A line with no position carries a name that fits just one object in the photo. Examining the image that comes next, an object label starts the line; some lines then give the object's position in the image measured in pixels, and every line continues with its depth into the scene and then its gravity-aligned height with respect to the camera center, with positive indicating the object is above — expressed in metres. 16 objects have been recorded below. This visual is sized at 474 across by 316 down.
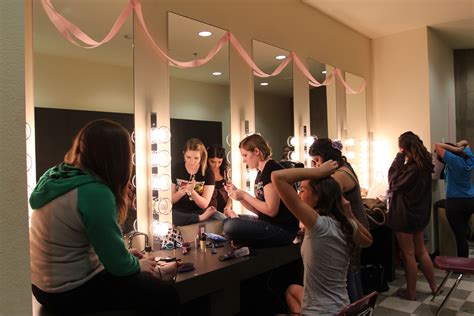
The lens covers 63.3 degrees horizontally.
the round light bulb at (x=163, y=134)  2.19 +0.18
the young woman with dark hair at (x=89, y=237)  1.11 -0.20
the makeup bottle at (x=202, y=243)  2.19 -0.45
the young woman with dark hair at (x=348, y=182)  1.91 -0.12
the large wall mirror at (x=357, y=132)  4.14 +0.32
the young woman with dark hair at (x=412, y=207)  2.94 -0.37
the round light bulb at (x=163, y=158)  2.21 +0.04
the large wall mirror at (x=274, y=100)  2.97 +0.51
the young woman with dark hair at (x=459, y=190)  3.48 -0.29
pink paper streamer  1.75 +0.70
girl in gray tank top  1.42 -0.28
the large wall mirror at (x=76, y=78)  1.72 +0.44
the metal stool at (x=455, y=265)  2.46 -0.70
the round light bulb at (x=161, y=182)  2.18 -0.10
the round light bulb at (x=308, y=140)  3.45 +0.20
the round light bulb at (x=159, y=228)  2.18 -0.36
